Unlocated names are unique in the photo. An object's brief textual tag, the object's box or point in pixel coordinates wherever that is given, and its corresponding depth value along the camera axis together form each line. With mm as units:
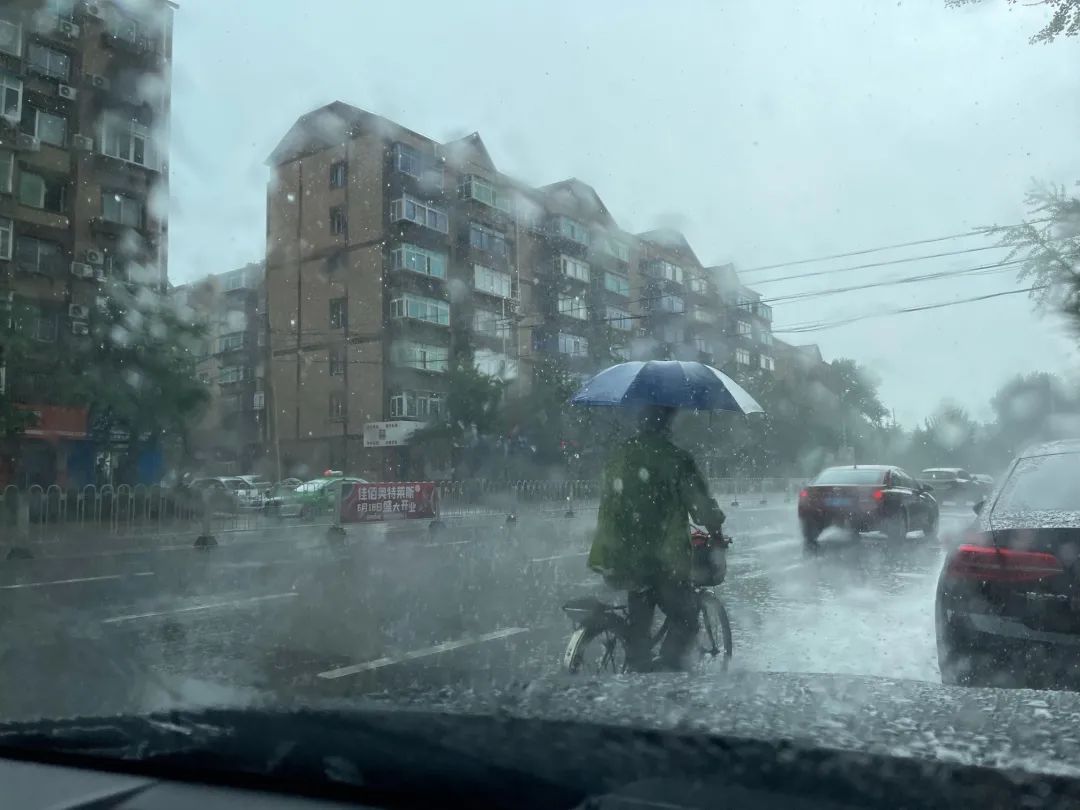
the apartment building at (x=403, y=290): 31250
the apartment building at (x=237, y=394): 38219
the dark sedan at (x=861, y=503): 14430
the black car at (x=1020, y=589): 3802
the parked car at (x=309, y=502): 20766
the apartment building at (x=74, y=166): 24922
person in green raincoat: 4316
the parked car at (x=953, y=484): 30312
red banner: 17469
